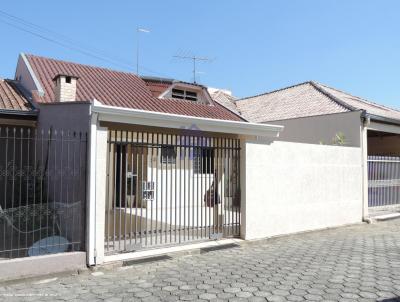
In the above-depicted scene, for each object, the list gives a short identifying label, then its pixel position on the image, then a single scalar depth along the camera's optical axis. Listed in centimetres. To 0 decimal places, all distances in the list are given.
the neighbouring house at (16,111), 1083
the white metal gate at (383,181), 1269
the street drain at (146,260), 683
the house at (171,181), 671
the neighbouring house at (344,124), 1289
